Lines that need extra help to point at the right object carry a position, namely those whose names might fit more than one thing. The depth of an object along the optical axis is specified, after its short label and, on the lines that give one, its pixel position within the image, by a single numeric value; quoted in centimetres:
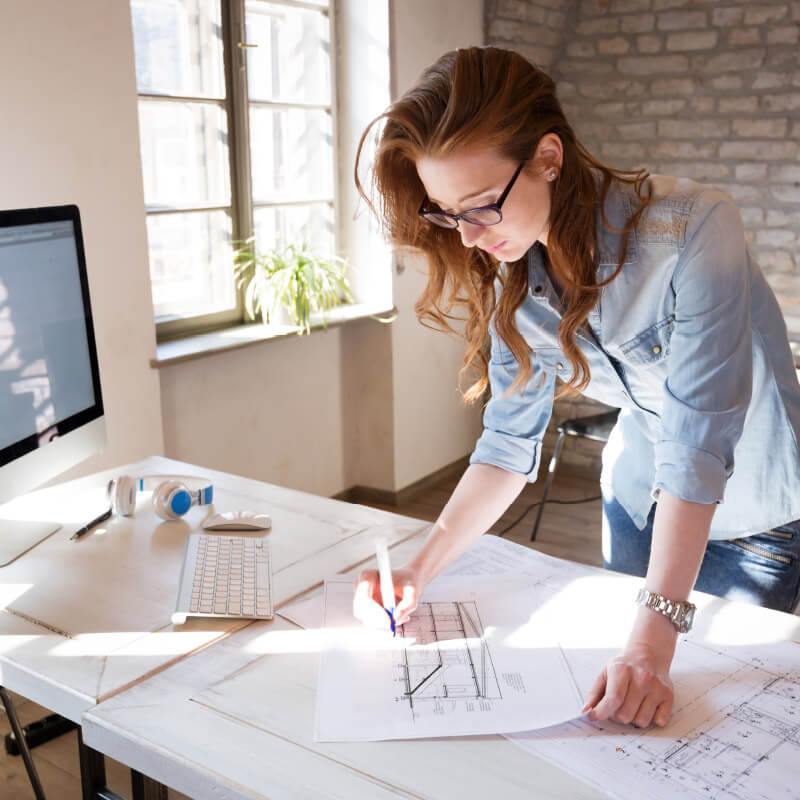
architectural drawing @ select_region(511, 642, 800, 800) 88
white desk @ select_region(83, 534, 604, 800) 88
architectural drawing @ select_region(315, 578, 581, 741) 98
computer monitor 141
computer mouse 154
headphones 157
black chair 323
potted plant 320
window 302
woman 109
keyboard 124
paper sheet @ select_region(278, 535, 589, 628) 135
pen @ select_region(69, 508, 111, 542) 152
